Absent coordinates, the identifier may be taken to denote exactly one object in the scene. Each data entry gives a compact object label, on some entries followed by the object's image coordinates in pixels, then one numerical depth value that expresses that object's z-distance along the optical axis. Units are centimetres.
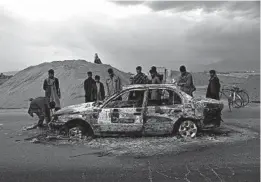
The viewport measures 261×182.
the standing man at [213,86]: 1031
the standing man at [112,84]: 1084
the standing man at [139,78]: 1058
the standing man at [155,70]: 1036
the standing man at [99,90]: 1120
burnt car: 799
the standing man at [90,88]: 1111
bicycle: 1526
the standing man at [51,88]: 1101
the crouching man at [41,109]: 1027
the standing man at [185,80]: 983
